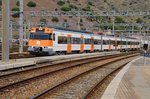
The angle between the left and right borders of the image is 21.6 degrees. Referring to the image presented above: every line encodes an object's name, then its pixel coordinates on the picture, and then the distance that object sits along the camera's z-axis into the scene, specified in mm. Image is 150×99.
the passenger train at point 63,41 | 36812
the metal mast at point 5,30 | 26773
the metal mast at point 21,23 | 34994
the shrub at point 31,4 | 126812
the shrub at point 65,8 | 136000
